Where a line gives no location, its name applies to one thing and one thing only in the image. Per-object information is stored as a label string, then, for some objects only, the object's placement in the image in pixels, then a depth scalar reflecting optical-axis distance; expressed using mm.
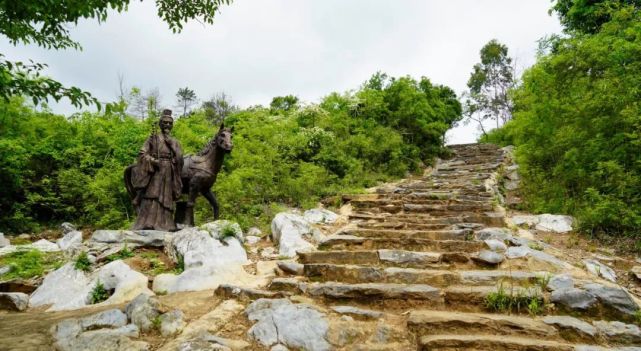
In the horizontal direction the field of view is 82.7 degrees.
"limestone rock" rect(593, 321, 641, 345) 2713
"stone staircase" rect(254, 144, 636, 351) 2809
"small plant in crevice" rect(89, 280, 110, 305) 4094
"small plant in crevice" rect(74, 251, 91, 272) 4634
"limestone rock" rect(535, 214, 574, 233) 6160
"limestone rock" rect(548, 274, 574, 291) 3385
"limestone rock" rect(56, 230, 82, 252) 6462
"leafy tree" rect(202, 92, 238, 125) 22177
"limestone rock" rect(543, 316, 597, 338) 2771
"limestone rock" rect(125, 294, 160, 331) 3148
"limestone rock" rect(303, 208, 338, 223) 6656
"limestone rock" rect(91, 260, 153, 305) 4027
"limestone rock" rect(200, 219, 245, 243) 5035
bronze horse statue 5918
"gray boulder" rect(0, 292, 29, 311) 4098
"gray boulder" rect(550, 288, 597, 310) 3092
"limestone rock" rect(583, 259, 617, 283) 4035
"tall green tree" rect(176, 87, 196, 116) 36531
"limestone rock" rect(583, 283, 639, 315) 3004
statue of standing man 5629
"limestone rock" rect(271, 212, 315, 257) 5191
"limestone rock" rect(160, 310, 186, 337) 3055
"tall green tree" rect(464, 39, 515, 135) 27688
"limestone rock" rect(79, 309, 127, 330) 3148
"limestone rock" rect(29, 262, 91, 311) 4090
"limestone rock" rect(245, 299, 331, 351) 2871
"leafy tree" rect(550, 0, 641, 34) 10625
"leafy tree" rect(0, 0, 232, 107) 2670
